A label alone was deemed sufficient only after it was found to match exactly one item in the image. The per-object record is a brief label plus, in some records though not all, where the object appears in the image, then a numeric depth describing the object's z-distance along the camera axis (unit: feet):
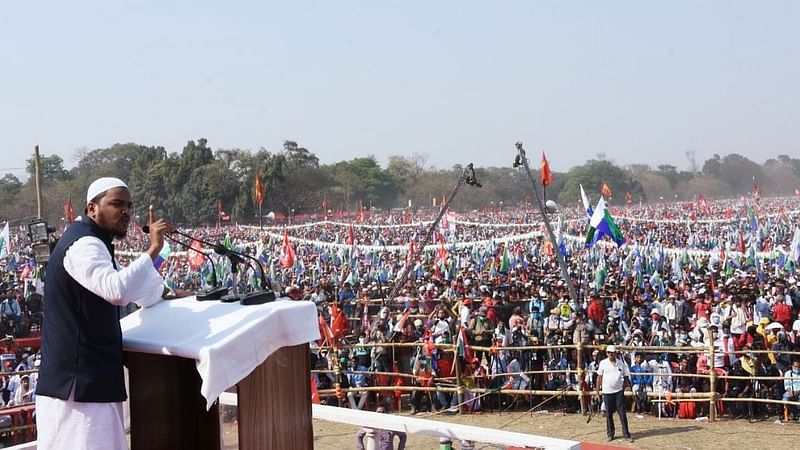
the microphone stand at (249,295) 8.27
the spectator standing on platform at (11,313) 49.21
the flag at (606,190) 66.33
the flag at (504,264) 65.77
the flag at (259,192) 71.71
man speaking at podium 7.22
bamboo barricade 31.94
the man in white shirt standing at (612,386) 29.73
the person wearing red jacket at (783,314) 38.68
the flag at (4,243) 50.72
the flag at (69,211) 55.01
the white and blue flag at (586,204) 51.90
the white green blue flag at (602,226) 47.42
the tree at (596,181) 192.65
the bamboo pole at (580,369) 33.94
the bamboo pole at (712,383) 31.94
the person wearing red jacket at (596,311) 43.72
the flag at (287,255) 60.39
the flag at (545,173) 52.44
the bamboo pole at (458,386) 35.22
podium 7.21
